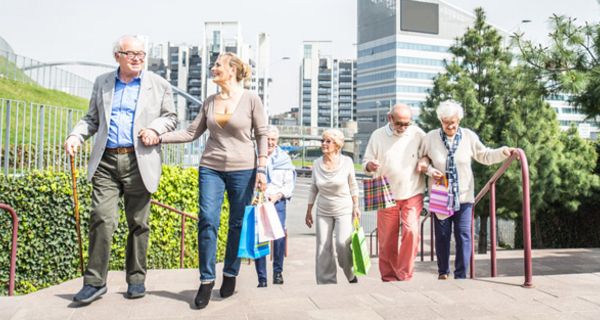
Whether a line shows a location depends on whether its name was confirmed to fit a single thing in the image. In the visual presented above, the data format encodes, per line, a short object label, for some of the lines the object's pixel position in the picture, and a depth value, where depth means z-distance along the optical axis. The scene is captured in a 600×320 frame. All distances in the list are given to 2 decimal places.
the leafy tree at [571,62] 7.29
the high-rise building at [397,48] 107.00
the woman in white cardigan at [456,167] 4.36
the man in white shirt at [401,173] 4.45
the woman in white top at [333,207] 4.55
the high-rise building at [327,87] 177.25
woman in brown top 3.41
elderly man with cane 3.31
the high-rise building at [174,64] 159.25
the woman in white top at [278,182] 5.23
